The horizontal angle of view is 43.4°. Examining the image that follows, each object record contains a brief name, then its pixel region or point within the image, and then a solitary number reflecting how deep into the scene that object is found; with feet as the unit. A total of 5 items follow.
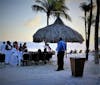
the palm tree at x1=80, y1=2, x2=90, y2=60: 39.06
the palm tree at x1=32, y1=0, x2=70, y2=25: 34.57
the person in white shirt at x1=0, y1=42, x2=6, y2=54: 23.06
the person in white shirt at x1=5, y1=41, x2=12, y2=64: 22.07
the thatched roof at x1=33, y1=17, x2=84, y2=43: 23.36
